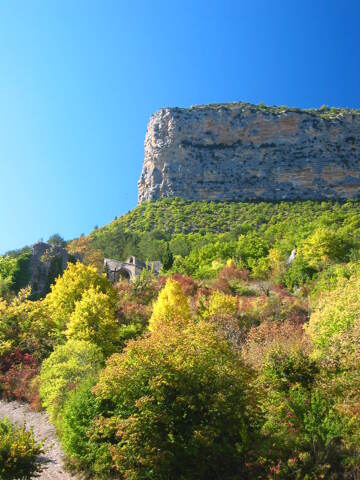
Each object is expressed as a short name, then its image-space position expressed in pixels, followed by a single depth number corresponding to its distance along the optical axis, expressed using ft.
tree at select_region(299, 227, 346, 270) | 125.70
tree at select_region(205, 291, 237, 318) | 81.47
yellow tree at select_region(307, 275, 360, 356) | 55.62
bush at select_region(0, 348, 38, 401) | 72.64
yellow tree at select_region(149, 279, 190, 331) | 75.10
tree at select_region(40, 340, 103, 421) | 55.42
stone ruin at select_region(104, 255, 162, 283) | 142.41
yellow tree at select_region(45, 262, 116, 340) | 83.65
